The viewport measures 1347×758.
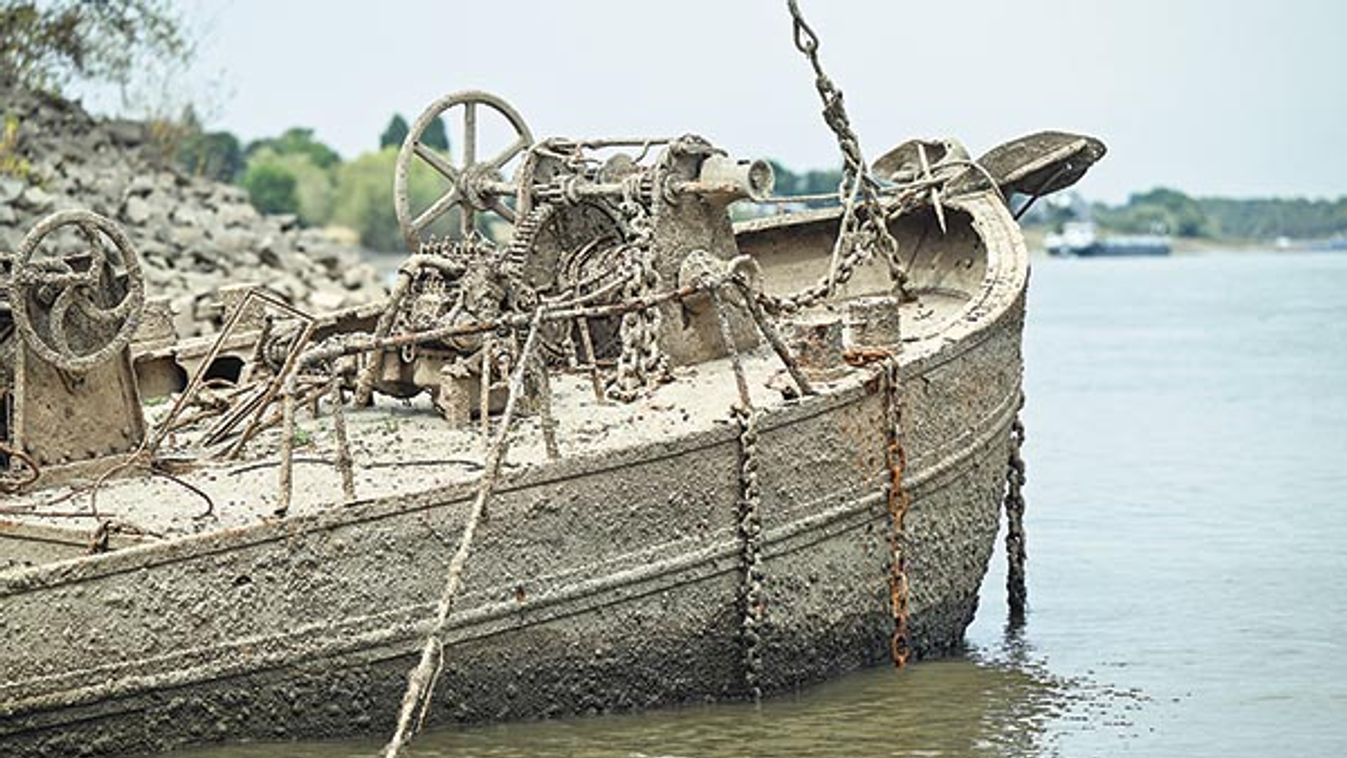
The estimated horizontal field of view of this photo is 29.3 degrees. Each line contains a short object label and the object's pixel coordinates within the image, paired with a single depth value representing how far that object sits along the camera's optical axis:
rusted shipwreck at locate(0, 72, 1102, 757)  10.88
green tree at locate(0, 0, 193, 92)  39.72
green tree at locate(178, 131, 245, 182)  44.19
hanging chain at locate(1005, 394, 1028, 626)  15.87
